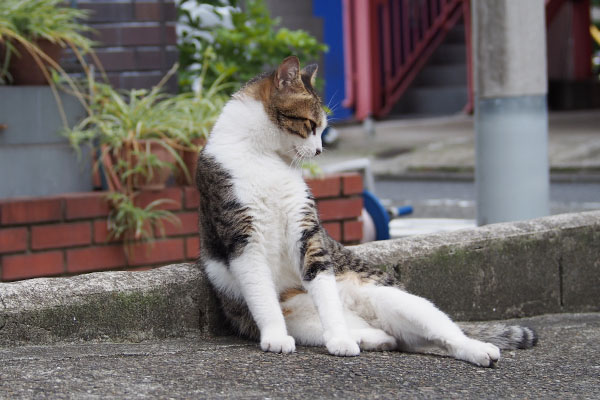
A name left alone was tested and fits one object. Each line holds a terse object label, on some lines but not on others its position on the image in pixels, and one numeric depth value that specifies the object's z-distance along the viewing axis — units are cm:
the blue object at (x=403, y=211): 1131
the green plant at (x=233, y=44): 1175
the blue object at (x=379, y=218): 1052
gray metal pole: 870
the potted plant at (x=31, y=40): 877
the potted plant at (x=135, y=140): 865
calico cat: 606
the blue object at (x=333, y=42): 3127
